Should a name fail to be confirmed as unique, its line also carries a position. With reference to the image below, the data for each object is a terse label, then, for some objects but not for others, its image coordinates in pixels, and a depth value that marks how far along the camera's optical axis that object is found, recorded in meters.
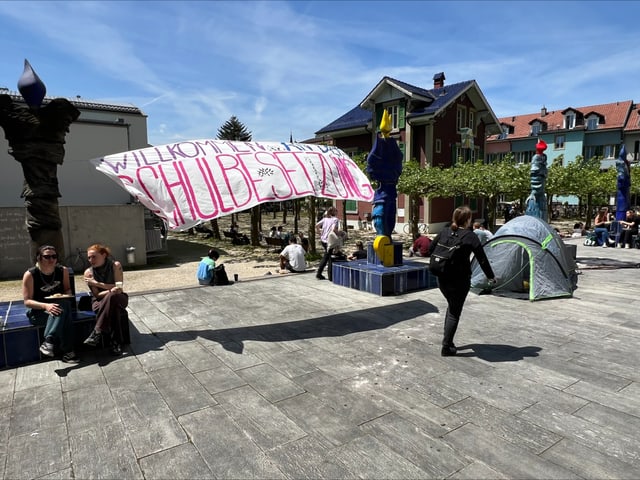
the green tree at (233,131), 52.16
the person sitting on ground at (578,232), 22.61
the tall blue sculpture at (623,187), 17.39
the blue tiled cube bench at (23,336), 4.96
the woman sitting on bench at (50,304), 4.93
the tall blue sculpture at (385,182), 9.32
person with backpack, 4.97
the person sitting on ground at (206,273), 9.78
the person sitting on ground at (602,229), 17.42
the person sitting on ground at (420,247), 13.52
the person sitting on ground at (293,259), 11.55
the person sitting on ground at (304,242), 14.83
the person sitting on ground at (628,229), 16.85
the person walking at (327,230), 10.48
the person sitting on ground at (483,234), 10.30
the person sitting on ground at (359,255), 11.13
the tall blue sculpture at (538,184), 11.96
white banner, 5.21
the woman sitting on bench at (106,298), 5.29
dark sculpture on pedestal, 5.15
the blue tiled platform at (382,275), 8.70
